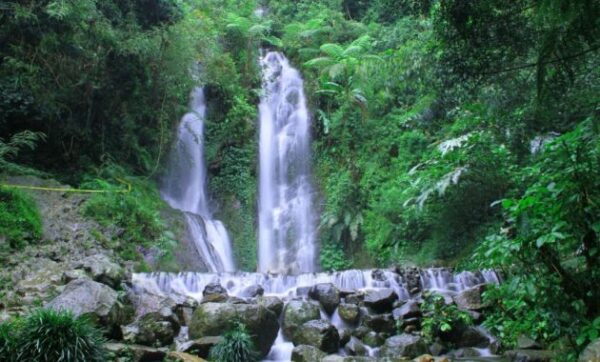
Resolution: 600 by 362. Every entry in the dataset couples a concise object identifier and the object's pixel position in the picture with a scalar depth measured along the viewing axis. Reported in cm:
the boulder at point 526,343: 664
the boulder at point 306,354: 731
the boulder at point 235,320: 759
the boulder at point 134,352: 641
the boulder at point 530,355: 588
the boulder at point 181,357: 647
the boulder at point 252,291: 1038
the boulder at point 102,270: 873
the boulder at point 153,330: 729
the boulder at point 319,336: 791
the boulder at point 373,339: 830
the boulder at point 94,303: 702
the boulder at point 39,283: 755
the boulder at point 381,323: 873
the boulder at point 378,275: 1103
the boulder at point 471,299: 881
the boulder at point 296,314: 843
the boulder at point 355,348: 794
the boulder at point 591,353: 402
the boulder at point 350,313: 907
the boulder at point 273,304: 869
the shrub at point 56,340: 526
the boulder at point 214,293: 932
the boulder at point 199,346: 707
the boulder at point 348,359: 698
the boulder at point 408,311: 881
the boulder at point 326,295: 945
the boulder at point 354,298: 965
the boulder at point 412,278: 1045
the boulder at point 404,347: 762
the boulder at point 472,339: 800
